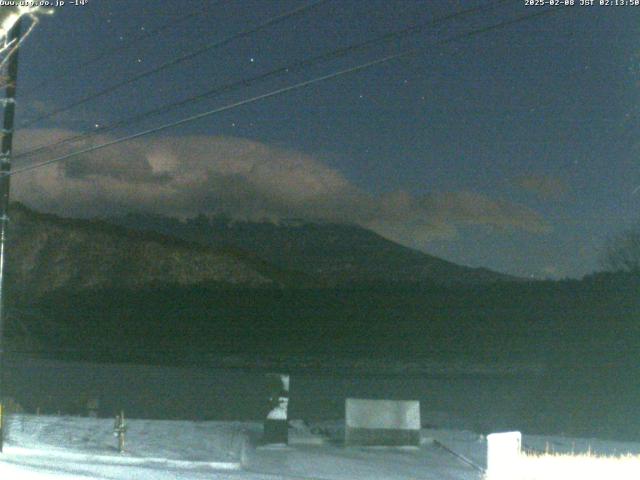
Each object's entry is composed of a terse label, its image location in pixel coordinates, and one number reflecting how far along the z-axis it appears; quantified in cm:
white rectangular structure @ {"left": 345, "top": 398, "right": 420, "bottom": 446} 1808
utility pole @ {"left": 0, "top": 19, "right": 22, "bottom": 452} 1741
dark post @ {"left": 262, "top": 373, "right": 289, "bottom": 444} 1800
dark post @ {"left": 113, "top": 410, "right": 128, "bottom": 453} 1612
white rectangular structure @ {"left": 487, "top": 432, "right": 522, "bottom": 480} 1228
